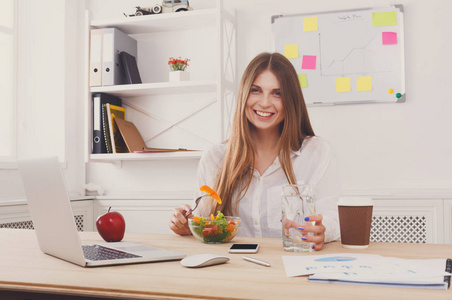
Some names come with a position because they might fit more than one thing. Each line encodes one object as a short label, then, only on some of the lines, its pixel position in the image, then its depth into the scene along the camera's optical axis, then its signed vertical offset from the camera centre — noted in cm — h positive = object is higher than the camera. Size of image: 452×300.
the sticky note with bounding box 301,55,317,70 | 267 +54
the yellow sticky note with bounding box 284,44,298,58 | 271 +61
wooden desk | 74 -22
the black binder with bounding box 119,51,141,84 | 279 +53
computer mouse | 94 -21
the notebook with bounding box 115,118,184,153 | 270 +12
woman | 175 +0
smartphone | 113 -23
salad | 128 -20
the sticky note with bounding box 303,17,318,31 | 268 +76
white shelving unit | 264 +42
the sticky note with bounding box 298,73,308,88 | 268 +43
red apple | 135 -20
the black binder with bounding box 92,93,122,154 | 277 +19
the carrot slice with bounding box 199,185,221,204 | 129 -10
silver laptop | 97 -15
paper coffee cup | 121 -17
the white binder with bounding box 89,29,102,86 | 277 +59
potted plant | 270 +51
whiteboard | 257 +57
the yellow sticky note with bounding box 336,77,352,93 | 262 +40
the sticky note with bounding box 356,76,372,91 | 259 +40
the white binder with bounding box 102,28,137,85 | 276 +60
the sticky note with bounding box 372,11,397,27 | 257 +75
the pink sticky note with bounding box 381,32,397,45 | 256 +64
